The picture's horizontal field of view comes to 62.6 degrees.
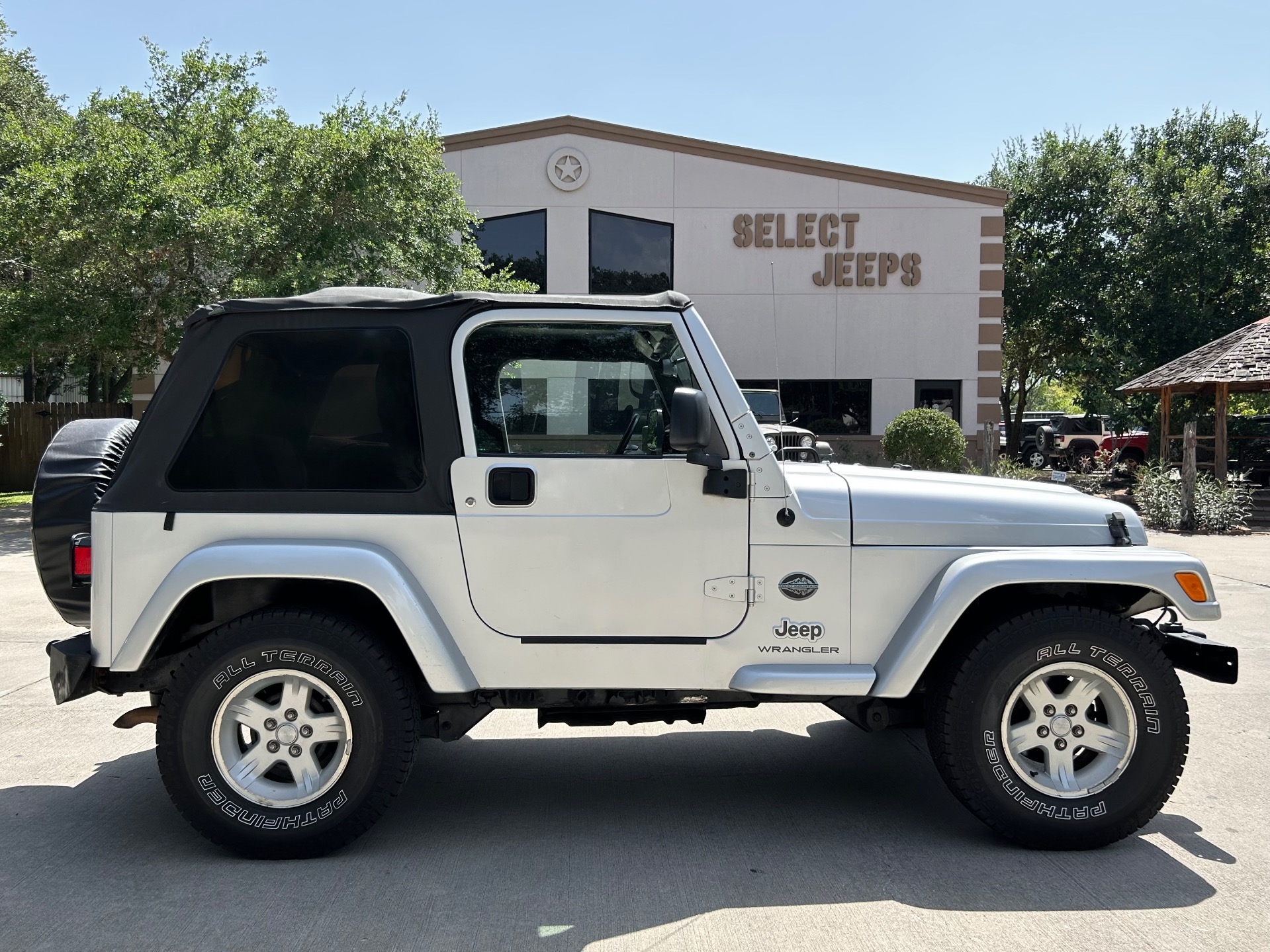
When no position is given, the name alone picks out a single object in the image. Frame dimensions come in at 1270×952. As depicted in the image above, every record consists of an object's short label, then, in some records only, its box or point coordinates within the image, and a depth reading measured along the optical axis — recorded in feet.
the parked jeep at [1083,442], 93.81
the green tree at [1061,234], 92.94
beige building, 70.44
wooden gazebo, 57.72
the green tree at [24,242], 45.60
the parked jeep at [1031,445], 106.32
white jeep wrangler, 12.73
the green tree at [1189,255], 85.30
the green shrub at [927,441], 62.28
